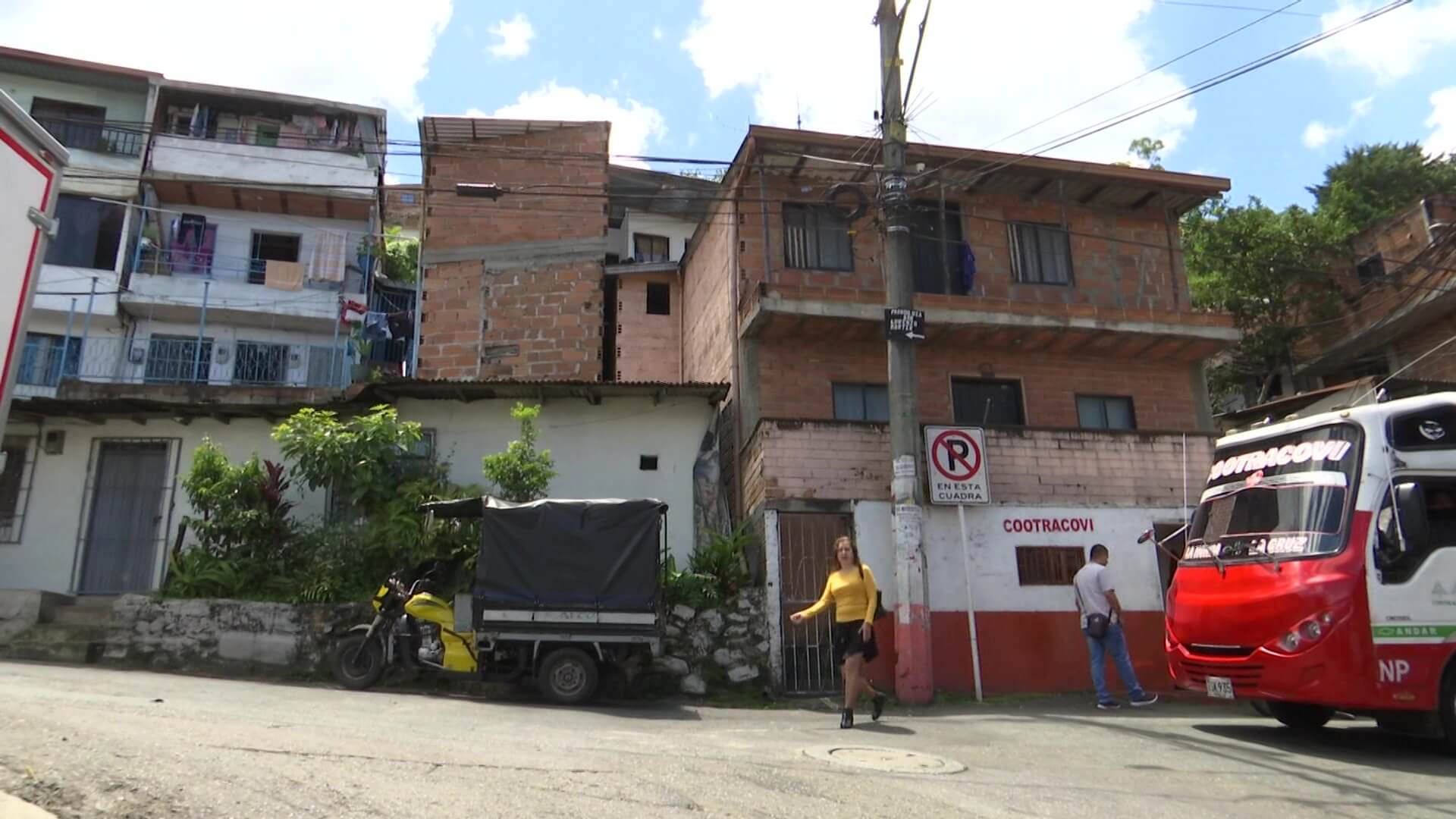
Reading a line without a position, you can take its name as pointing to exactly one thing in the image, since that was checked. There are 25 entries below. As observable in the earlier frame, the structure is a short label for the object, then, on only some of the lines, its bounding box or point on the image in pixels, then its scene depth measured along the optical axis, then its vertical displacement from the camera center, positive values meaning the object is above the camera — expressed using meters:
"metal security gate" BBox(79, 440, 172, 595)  14.28 +1.75
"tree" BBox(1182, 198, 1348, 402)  22.33 +8.14
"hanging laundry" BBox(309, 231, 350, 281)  21.89 +8.56
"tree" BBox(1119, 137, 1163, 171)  28.12 +13.94
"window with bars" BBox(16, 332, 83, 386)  19.00 +5.45
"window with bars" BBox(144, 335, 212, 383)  20.33 +5.77
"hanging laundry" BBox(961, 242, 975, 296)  16.38 +6.12
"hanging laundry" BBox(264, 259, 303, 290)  21.41 +7.90
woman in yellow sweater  8.59 +0.13
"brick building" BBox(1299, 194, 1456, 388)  20.55 +7.07
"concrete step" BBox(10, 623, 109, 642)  11.67 +0.01
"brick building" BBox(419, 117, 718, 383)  20.02 +7.59
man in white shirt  10.30 +0.07
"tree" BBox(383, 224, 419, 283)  25.52 +9.85
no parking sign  11.89 +2.01
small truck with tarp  9.97 +0.24
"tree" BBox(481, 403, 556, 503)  12.58 +2.08
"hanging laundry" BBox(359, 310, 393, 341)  22.12 +7.06
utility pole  10.74 +2.42
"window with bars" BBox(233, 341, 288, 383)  21.06 +5.90
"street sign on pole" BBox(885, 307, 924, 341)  11.20 +3.52
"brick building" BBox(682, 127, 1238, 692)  12.25 +4.23
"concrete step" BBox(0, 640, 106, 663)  11.48 -0.19
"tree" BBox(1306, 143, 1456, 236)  26.45 +12.67
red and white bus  7.46 +0.37
